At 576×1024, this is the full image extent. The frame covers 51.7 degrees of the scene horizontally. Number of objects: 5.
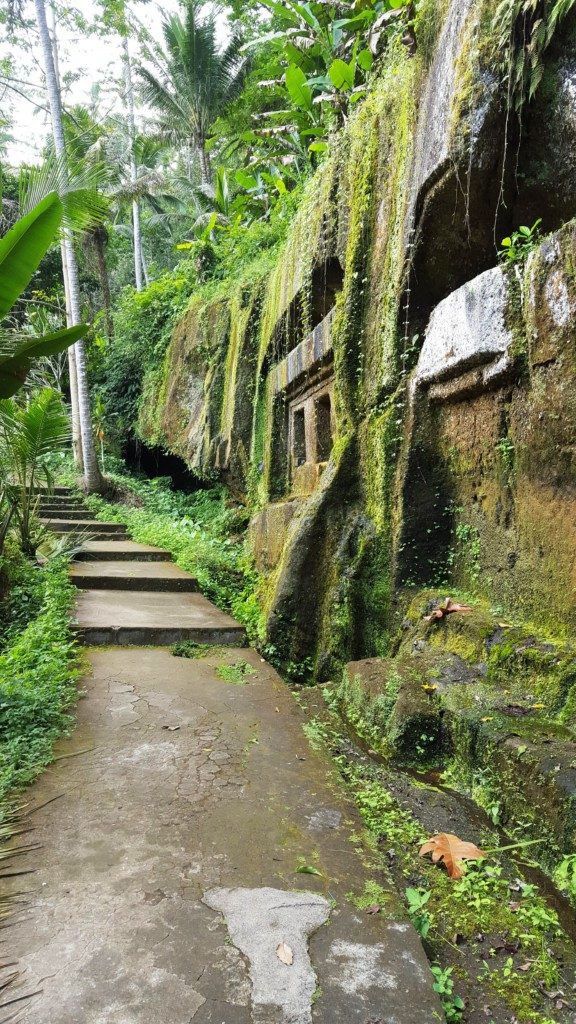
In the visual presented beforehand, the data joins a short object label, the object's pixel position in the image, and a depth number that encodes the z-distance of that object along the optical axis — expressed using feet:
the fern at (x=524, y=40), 9.86
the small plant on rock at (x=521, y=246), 10.09
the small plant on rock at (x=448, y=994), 5.21
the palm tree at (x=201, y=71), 51.39
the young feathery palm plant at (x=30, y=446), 20.48
